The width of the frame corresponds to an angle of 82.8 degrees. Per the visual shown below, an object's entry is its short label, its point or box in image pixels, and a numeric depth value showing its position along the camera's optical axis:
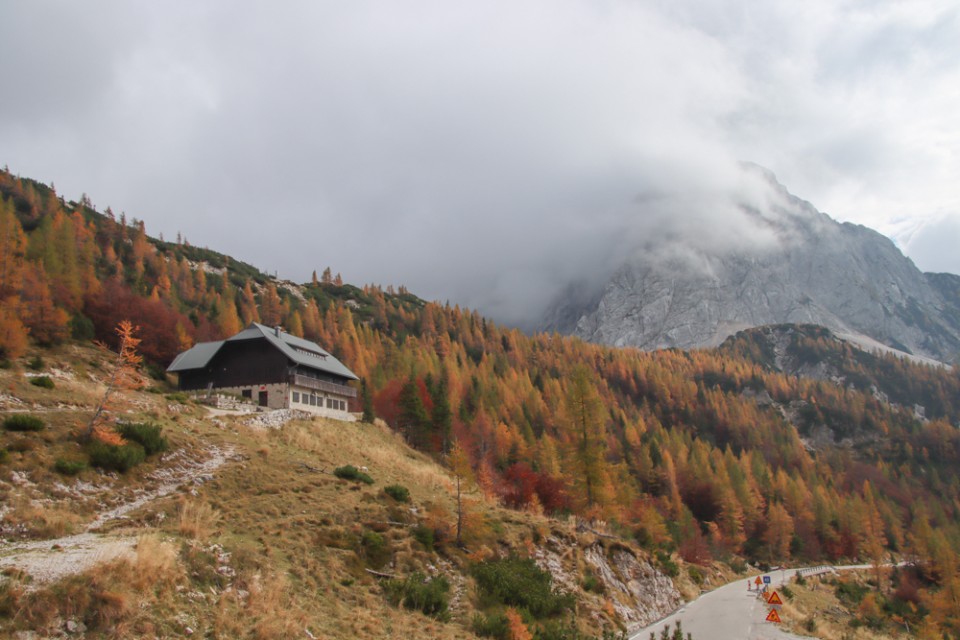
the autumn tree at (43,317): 57.06
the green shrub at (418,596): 21.77
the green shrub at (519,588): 25.31
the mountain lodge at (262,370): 56.78
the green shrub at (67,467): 23.19
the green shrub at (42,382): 35.12
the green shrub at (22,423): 25.19
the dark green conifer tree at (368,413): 64.57
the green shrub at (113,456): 25.09
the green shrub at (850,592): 65.12
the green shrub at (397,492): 31.86
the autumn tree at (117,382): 26.52
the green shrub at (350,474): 34.03
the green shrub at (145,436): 28.23
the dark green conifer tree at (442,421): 71.69
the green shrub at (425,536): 27.09
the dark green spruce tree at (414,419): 68.75
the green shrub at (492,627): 21.69
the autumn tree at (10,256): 62.47
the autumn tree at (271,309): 139.25
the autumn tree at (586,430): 53.47
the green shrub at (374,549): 24.17
